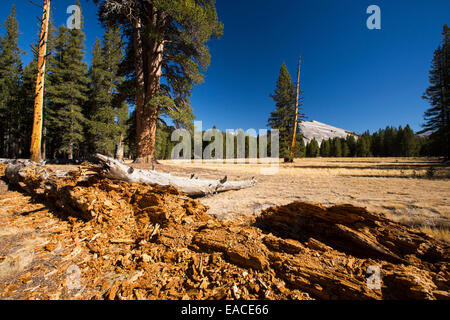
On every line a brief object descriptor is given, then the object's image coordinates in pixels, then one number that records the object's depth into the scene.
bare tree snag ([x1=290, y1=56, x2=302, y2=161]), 21.40
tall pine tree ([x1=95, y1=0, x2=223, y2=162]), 8.03
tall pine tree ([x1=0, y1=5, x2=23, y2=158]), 19.02
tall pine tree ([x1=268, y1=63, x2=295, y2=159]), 22.59
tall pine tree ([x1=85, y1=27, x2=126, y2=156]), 17.45
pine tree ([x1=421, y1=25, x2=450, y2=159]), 15.84
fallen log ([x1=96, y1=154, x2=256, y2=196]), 3.34
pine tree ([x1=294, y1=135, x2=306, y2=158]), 22.69
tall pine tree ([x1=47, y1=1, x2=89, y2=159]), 16.31
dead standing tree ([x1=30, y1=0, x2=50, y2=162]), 7.28
